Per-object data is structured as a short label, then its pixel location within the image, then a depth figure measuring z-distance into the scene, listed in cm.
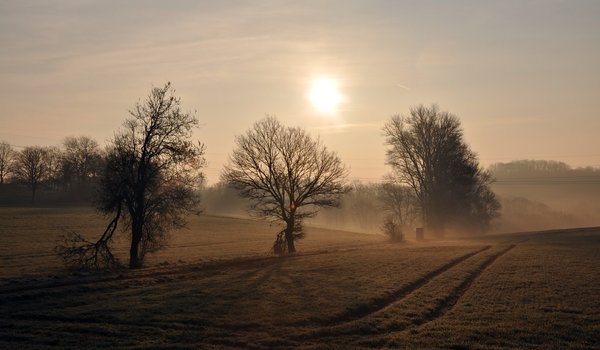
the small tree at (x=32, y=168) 10406
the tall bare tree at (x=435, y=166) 6353
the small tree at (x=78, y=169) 10931
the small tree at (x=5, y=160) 11738
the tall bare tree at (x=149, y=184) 3288
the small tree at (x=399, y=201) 7306
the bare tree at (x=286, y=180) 4225
